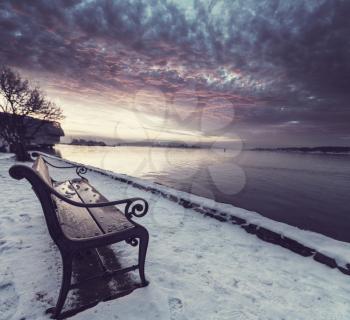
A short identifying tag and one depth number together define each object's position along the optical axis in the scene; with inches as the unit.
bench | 77.6
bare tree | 801.6
